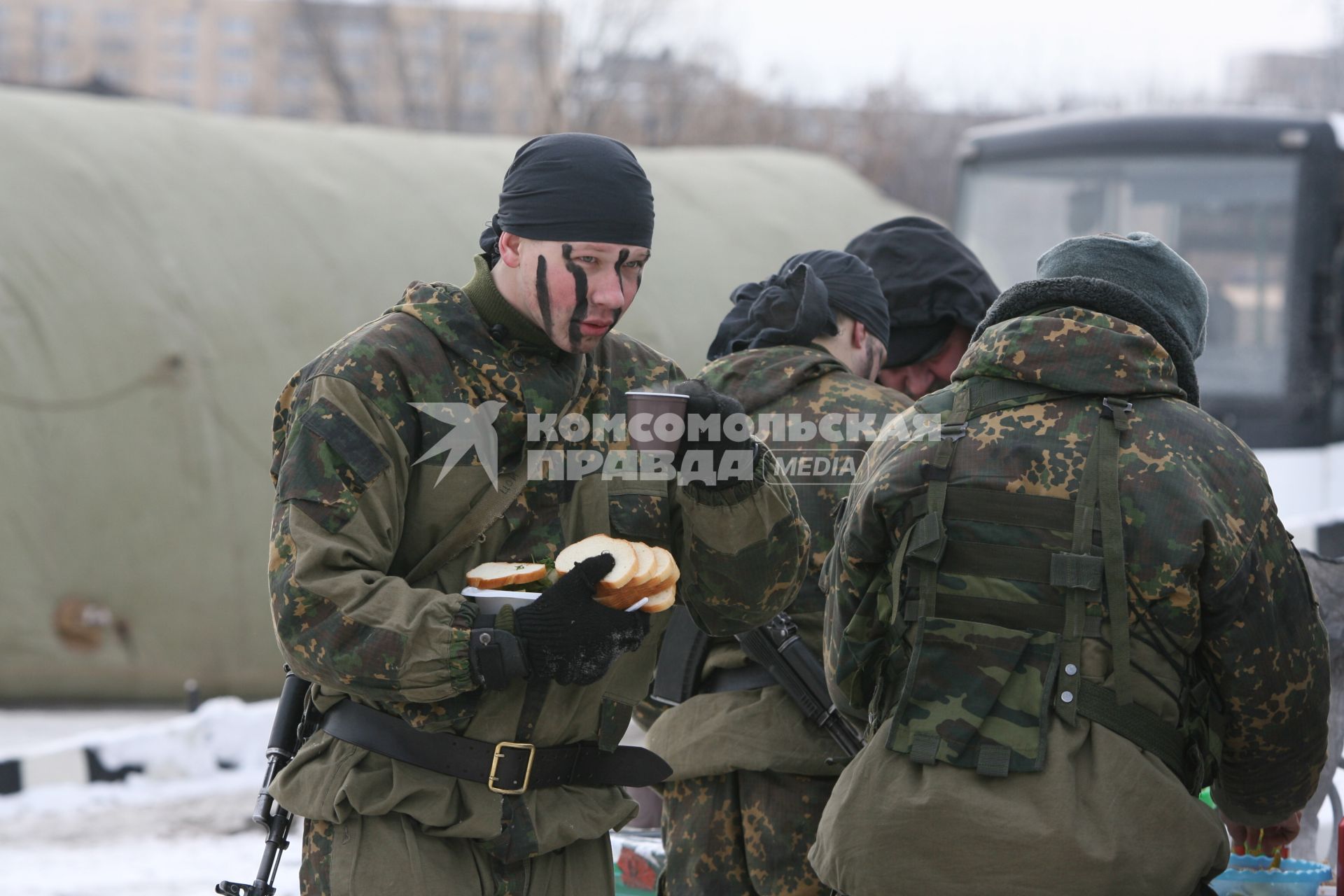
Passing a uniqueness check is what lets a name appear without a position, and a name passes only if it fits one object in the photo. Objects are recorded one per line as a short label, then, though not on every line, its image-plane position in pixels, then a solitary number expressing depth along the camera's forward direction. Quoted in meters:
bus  18.44
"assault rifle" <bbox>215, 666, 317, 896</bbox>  5.22
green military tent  16.67
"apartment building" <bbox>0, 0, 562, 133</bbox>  56.56
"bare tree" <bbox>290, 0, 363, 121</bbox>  56.03
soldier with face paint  4.67
